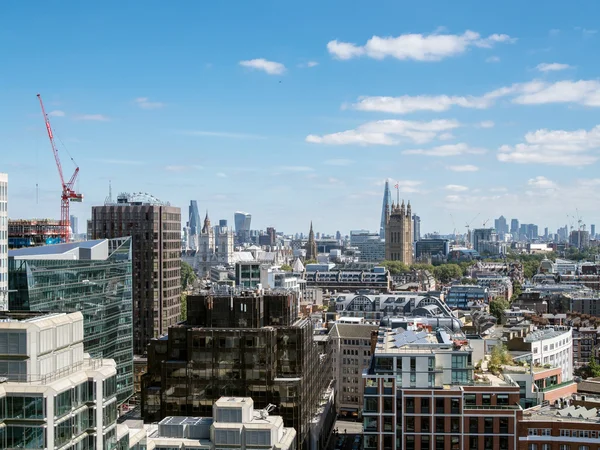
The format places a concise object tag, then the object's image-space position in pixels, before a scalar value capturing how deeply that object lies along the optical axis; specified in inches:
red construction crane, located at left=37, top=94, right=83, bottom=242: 7413.4
